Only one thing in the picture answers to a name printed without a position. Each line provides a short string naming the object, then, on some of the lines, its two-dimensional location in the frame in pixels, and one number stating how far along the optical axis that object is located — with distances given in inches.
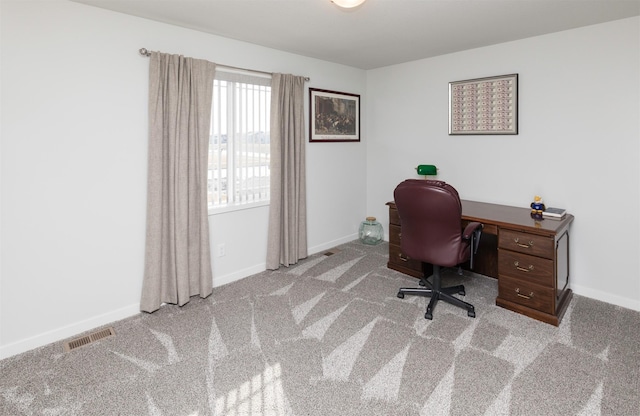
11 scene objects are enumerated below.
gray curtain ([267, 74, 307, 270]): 144.6
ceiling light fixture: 82.1
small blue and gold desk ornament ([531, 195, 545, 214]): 122.4
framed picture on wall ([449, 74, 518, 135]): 135.9
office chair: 103.1
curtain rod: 107.4
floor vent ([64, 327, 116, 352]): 96.5
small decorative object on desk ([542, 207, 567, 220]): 116.7
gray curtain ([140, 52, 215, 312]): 111.0
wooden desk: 105.5
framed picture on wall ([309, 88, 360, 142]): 163.3
